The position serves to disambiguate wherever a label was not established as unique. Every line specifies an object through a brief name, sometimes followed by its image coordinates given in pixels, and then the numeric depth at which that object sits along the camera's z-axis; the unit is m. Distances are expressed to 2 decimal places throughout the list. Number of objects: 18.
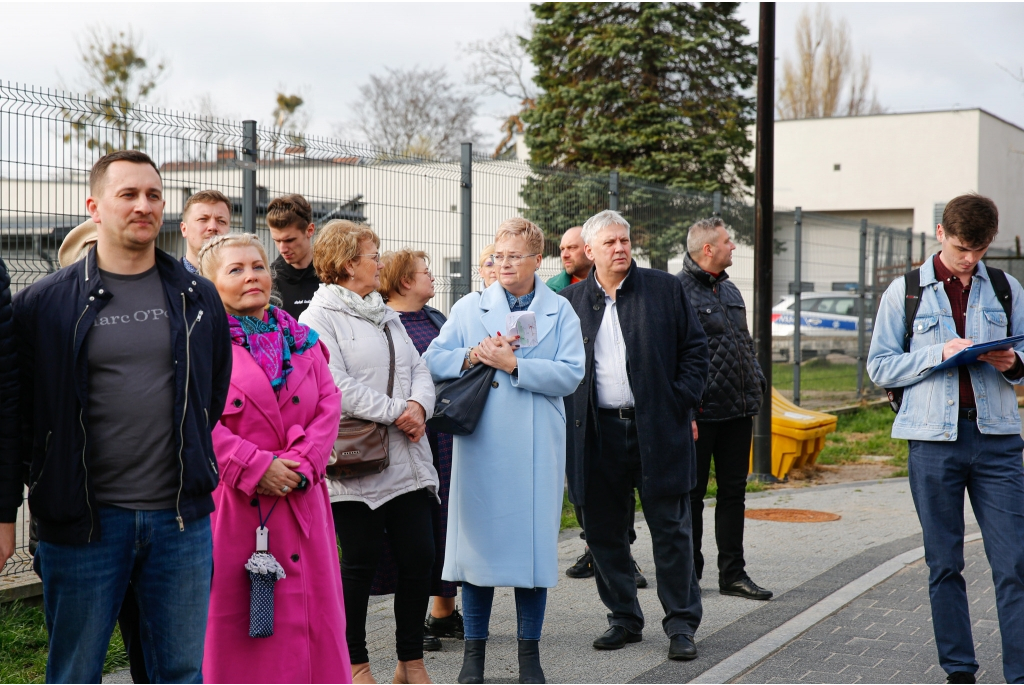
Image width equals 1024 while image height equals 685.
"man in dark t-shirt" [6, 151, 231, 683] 2.97
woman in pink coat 3.51
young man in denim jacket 4.41
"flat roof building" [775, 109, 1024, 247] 35.72
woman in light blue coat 4.50
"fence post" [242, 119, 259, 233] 6.39
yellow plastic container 10.23
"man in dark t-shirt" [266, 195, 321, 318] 5.53
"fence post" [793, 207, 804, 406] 14.30
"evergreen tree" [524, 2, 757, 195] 27.41
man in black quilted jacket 6.18
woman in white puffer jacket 4.35
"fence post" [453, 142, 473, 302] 7.91
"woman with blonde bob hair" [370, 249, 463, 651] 5.27
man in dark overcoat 5.13
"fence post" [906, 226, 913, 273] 18.58
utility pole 10.01
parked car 15.56
